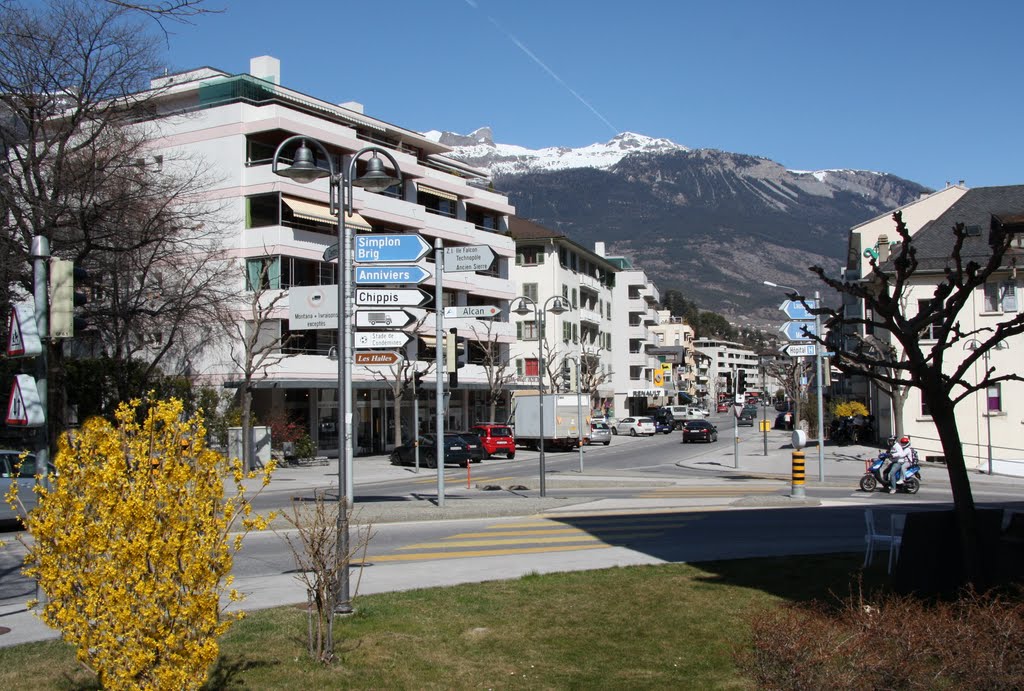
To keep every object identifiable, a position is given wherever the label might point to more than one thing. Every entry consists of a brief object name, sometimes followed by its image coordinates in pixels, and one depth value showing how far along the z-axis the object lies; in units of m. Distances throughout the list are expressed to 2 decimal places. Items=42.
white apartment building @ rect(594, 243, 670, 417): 94.88
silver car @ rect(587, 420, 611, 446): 58.47
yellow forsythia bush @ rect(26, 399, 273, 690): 5.23
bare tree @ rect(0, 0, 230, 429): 24.94
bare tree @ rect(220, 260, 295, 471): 37.50
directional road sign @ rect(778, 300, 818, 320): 27.17
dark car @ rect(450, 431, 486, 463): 41.69
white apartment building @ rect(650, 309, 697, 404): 133.55
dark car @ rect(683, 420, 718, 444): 57.84
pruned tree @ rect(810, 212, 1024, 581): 8.45
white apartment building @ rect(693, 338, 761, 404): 171.62
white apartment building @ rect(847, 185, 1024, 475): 41.91
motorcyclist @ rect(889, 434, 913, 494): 25.83
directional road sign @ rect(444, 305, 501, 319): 19.22
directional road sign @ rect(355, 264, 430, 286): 12.10
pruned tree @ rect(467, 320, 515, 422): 55.01
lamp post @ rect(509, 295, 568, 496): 29.43
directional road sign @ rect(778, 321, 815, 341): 26.36
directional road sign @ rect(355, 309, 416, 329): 12.23
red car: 46.81
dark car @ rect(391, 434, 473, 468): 39.78
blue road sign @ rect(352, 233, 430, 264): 12.06
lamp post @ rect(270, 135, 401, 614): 9.35
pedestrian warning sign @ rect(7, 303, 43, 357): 10.17
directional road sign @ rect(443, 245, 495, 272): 17.72
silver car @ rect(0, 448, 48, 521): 17.39
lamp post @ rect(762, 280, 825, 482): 28.78
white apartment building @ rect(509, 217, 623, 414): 72.06
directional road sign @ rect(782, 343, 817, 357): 26.97
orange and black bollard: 23.27
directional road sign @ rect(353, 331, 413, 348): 12.84
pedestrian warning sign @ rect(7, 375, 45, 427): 10.18
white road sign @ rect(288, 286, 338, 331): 10.68
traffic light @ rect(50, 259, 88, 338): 10.33
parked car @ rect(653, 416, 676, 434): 74.19
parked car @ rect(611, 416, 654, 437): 70.88
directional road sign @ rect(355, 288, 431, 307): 12.16
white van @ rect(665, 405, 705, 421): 87.68
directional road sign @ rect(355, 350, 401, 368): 12.90
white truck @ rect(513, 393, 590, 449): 49.56
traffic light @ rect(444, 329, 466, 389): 23.95
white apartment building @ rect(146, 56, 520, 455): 41.62
